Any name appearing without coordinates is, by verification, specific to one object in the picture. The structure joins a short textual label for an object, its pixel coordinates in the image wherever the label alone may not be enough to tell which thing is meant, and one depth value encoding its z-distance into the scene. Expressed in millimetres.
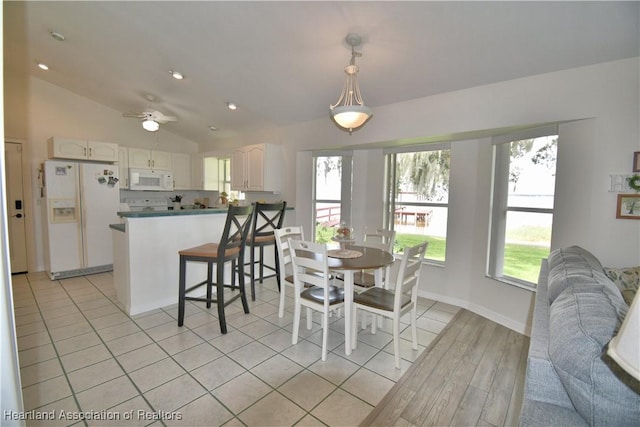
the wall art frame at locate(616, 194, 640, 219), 2156
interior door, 4348
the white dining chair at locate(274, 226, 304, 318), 2811
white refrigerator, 4160
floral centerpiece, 2853
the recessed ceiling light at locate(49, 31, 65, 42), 3231
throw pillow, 1920
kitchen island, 3006
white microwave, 5242
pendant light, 2379
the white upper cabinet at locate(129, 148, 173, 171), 5273
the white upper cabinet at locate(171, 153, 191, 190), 5918
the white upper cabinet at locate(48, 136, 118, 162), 4223
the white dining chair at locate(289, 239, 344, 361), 2254
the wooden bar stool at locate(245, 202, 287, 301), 3424
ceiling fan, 3845
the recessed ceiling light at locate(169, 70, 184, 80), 3551
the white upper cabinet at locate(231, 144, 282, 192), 4617
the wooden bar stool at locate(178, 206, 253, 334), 2682
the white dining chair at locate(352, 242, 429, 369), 2184
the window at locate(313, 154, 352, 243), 4301
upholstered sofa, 821
